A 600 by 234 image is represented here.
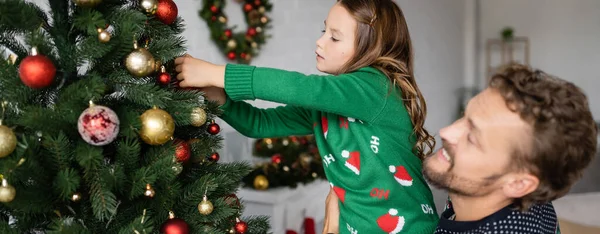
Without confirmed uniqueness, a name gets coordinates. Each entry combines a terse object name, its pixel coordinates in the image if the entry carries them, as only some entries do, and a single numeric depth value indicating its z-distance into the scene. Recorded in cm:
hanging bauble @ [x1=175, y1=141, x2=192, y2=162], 95
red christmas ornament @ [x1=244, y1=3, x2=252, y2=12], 270
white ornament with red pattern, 79
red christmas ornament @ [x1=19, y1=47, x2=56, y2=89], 77
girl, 126
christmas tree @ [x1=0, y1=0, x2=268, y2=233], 80
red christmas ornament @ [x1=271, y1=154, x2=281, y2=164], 269
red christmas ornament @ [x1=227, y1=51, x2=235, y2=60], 262
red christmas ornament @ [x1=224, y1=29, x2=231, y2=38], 259
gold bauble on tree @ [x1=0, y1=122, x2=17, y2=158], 76
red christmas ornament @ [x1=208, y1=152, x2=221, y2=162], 112
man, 105
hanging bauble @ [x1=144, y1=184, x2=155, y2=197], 92
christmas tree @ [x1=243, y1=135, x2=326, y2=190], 262
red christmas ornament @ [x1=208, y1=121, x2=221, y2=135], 109
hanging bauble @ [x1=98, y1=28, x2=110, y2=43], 84
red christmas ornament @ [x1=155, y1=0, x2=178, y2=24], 97
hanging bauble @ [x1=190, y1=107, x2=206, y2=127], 97
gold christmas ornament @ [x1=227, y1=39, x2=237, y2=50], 260
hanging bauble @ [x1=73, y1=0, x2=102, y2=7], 84
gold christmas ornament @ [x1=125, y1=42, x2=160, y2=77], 88
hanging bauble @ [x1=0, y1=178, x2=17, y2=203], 77
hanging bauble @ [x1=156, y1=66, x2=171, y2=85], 96
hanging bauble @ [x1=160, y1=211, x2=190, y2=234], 92
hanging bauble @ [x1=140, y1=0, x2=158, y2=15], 92
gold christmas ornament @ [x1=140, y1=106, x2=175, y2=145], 87
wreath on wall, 253
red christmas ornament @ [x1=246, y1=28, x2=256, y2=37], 271
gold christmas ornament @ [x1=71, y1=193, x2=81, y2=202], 84
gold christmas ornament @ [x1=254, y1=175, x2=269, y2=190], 257
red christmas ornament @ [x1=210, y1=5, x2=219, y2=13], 251
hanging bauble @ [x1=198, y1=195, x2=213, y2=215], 98
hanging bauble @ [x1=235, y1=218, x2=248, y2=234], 110
